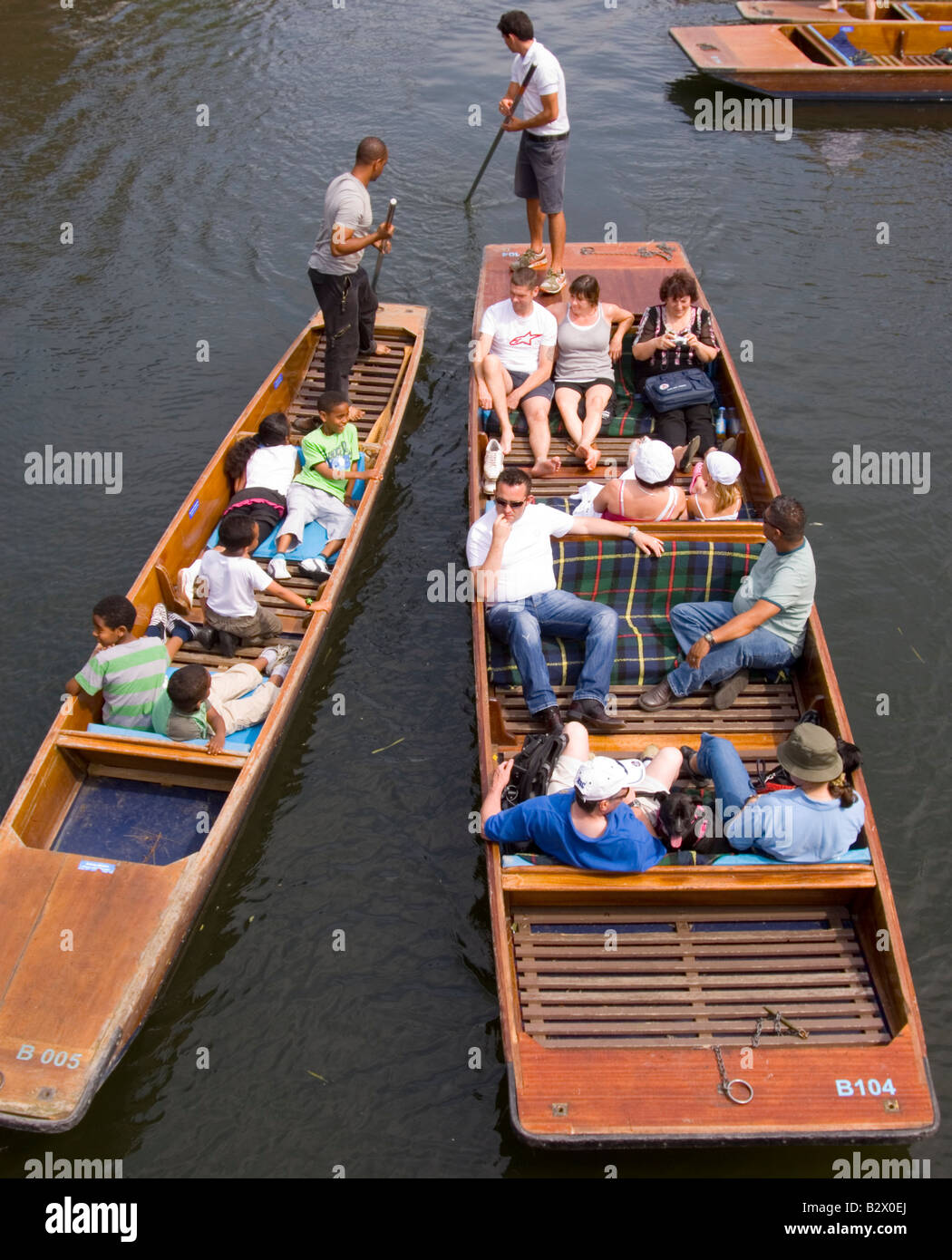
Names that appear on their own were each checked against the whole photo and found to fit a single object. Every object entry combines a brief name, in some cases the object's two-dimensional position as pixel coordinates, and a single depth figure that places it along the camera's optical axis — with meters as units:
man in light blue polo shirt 6.49
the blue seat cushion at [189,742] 6.56
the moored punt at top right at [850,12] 17.19
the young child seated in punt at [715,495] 7.29
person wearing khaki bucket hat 5.41
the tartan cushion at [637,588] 7.07
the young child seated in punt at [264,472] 8.40
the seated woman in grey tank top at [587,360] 8.53
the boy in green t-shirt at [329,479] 8.48
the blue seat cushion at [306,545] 8.36
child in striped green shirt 6.58
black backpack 5.95
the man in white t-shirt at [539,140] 9.58
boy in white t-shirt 7.36
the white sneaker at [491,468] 8.20
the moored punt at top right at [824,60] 15.42
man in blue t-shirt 5.26
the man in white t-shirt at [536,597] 6.69
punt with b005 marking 5.32
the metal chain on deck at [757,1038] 5.02
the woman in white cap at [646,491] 7.22
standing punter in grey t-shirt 8.78
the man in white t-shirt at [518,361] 8.65
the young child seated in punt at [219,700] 6.36
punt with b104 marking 4.94
